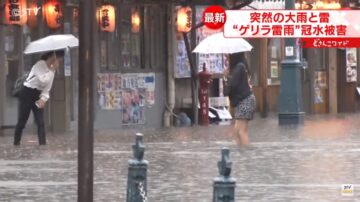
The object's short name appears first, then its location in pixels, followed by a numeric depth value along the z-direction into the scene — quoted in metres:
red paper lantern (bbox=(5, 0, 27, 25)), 22.39
